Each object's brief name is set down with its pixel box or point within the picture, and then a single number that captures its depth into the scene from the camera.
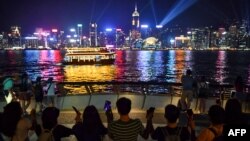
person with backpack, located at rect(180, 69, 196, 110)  13.19
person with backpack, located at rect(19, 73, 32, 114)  13.07
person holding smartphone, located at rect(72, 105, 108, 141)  5.82
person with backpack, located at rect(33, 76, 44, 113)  13.19
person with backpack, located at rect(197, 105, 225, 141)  5.23
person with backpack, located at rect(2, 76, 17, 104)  12.27
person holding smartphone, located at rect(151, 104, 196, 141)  5.35
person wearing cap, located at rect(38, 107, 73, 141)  5.61
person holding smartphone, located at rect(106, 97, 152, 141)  5.70
